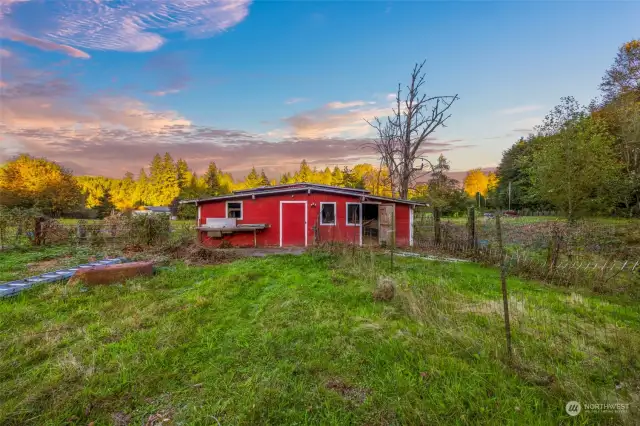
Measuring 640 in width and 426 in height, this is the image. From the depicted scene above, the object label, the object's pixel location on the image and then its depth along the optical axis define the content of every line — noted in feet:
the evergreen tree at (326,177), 189.47
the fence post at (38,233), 40.60
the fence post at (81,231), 44.29
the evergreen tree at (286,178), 211.96
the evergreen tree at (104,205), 139.13
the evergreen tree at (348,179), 152.71
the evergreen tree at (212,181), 162.86
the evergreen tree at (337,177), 165.37
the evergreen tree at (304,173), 180.65
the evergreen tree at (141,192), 151.20
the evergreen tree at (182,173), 151.74
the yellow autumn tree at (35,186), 108.58
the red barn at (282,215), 44.21
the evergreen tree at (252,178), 193.06
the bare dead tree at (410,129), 63.21
